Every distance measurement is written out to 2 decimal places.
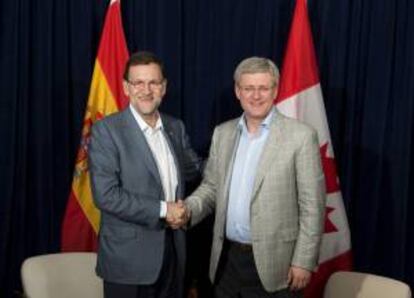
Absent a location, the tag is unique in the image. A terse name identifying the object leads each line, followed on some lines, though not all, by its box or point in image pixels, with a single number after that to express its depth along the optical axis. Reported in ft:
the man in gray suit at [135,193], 8.17
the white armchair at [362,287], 8.80
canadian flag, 10.96
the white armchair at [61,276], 9.17
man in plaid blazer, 8.07
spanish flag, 11.30
